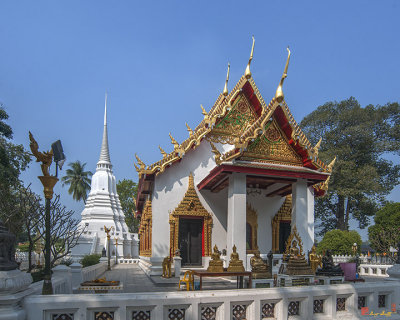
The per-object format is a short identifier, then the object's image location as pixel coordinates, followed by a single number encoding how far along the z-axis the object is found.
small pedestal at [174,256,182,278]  12.79
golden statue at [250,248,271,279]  9.36
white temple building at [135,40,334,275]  12.59
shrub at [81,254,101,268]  17.78
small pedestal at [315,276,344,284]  9.83
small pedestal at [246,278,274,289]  9.18
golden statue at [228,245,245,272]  9.93
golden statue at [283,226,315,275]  9.63
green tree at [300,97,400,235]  31.47
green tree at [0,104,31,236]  15.47
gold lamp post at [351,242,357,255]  22.72
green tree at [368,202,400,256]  24.50
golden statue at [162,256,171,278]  12.52
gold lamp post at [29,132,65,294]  6.34
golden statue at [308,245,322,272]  12.84
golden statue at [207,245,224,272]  9.68
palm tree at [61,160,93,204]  55.38
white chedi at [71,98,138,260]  30.98
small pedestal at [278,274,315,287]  9.34
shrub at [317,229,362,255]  24.73
